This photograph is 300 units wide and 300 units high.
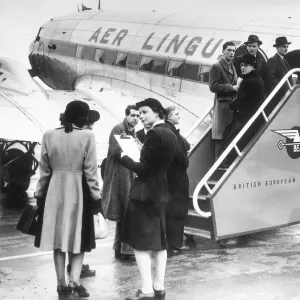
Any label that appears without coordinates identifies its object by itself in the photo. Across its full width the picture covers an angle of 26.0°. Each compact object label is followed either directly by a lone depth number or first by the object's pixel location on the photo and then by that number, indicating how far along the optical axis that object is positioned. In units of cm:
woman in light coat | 534
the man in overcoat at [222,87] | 810
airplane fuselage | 1187
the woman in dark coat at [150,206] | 522
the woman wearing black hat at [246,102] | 768
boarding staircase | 732
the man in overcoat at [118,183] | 690
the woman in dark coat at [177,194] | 577
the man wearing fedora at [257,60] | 822
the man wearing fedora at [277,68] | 838
